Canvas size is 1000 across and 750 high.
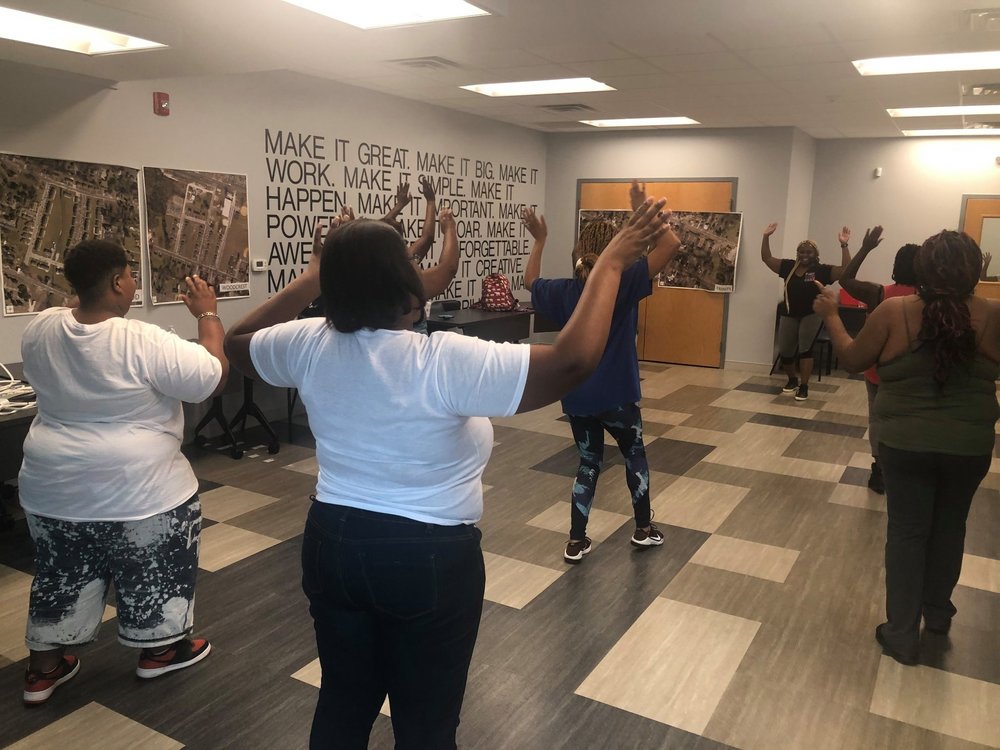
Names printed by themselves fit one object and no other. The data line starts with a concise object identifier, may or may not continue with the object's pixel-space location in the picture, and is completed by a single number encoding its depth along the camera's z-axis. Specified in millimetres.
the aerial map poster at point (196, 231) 5109
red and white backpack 7882
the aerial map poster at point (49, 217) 4305
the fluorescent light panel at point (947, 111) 6570
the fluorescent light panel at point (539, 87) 6029
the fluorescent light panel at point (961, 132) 7898
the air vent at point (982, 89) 5500
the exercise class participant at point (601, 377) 3129
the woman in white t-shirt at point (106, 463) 2279
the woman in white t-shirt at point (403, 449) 1312
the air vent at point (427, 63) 5191
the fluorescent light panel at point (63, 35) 3295
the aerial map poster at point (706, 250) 8594
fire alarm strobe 5016
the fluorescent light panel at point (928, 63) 4734
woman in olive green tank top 2504
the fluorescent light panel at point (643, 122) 7906
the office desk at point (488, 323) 6949
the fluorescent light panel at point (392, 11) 3898
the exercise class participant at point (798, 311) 7164
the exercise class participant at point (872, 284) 3441
